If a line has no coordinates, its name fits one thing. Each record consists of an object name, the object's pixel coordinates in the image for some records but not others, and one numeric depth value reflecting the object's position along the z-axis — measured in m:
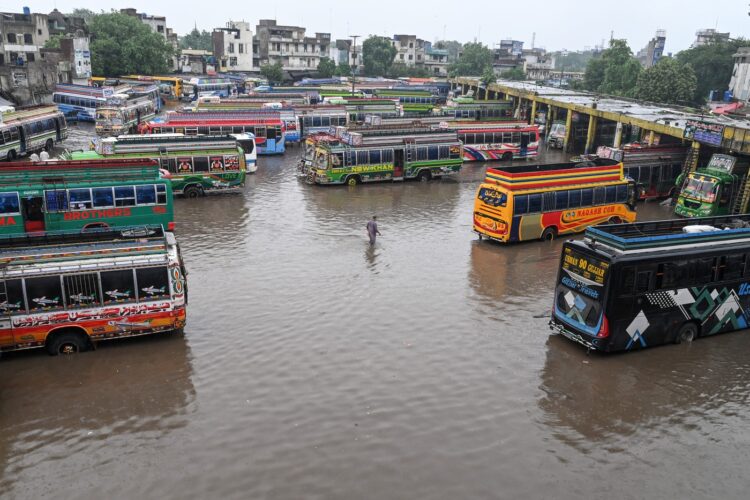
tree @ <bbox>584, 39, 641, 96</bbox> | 80.00
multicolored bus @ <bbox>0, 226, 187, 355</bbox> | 12.29
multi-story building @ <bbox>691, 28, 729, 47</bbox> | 111.65
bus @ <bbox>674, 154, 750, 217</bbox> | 25.42
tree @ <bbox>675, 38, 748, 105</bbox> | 77.25
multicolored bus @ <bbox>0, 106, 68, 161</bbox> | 34.16
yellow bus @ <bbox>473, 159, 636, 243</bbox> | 21.45
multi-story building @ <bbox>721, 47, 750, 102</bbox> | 72.14
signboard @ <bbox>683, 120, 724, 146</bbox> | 26.78
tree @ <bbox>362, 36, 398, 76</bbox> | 106.50
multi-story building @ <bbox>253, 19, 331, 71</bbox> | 100.44
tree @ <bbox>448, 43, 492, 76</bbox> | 115.54
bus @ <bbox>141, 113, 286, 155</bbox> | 38.25
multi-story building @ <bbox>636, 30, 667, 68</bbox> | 124.31
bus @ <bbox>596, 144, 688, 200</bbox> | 29.34
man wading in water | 21.48
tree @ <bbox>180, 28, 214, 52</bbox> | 156.32
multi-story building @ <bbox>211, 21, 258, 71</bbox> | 98.88
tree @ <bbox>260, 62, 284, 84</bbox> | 90.12
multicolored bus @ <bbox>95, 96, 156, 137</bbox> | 44.91
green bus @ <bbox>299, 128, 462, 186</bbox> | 32.00
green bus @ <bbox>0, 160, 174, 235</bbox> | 19.72
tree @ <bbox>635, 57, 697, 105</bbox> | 67.44
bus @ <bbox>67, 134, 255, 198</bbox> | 27.73
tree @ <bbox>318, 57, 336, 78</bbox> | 99.31
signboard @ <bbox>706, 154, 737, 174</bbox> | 25.88
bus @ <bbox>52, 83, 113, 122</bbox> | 51.84
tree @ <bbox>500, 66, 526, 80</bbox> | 112.56
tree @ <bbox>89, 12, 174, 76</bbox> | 76.12
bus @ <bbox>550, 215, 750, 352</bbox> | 12.80
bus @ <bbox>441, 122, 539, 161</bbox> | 39.91
